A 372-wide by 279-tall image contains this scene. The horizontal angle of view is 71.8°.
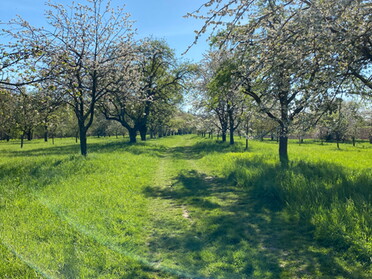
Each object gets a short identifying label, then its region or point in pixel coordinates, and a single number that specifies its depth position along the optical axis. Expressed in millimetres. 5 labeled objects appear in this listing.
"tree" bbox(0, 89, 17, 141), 16438
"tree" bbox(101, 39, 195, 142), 28953
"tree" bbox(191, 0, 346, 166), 6613
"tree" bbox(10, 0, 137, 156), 14062
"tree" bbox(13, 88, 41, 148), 13622
